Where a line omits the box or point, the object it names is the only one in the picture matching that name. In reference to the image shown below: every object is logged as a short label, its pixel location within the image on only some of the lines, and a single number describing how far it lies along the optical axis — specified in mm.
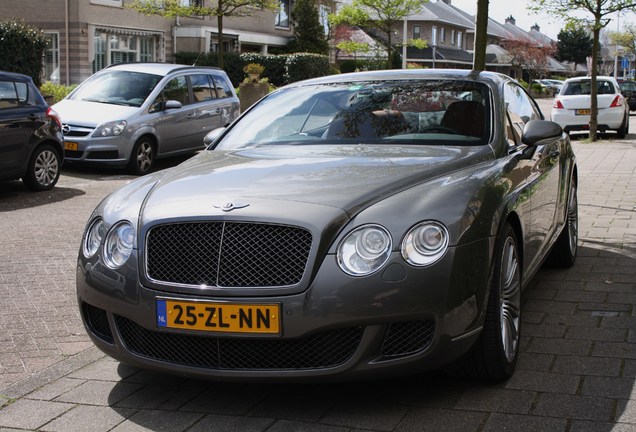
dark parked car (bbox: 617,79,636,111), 36116
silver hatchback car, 13625
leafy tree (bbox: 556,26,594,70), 102912
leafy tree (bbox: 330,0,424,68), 38688
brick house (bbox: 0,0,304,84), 34156
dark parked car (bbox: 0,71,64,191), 10992
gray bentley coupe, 3562
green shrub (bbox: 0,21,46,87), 22297
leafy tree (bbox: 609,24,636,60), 70812
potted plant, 27331
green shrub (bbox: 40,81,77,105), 23998
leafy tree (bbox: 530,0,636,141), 20438
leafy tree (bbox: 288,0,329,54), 48969
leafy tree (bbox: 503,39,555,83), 83188
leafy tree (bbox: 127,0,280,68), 29062
